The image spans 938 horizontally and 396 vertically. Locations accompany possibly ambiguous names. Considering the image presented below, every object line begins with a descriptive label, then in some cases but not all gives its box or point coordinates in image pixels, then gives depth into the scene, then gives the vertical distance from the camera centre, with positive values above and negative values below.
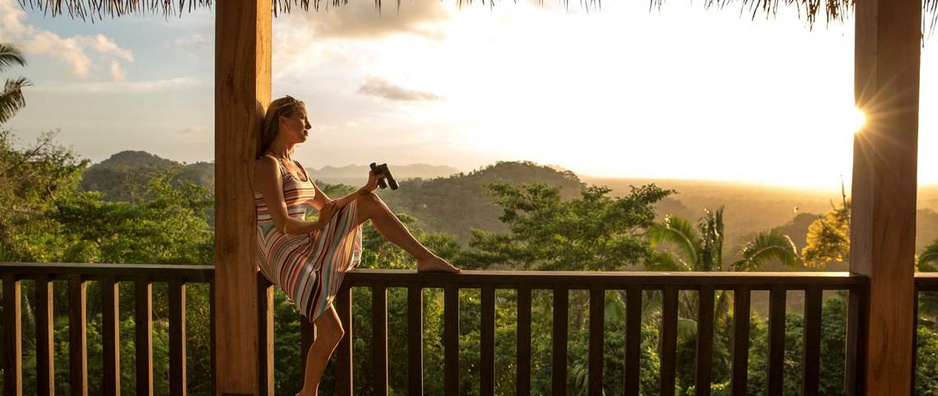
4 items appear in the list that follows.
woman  2.05 -0.18
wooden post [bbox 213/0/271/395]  2.01 +0.01
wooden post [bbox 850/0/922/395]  2.08 +0.01
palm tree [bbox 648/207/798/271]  15.12 -1.51
